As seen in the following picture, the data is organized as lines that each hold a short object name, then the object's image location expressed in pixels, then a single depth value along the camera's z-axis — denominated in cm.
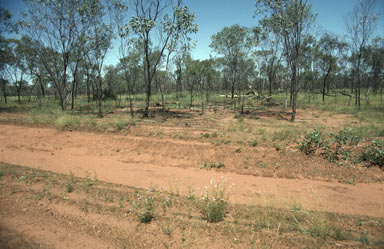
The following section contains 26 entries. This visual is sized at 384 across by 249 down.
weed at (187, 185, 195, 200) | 486
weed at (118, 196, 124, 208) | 437
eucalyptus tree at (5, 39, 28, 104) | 2928
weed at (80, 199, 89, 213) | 427
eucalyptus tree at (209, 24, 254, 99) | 3077
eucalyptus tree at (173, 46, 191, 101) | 1770
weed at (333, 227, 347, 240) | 324
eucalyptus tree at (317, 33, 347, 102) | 3061
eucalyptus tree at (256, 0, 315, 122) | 1530
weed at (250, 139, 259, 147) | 858
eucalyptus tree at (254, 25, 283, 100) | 2401
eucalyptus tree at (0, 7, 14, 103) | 2161
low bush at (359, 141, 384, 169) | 648
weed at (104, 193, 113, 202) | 466
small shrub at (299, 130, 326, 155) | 768
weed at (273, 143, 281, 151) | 807
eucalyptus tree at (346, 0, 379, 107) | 1965
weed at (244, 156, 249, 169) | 727
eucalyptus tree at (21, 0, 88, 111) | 1981
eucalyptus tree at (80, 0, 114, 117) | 1903
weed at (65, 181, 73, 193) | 506
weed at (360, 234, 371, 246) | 304
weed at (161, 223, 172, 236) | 359
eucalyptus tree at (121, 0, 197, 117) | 1600
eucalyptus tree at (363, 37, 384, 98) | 3221
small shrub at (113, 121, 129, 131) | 1166
